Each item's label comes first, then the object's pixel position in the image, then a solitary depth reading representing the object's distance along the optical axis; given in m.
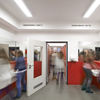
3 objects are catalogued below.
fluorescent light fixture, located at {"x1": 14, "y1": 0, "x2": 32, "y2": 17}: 2.67
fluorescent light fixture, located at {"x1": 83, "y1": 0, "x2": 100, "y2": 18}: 2.67
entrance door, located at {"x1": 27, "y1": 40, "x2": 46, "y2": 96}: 3.39
